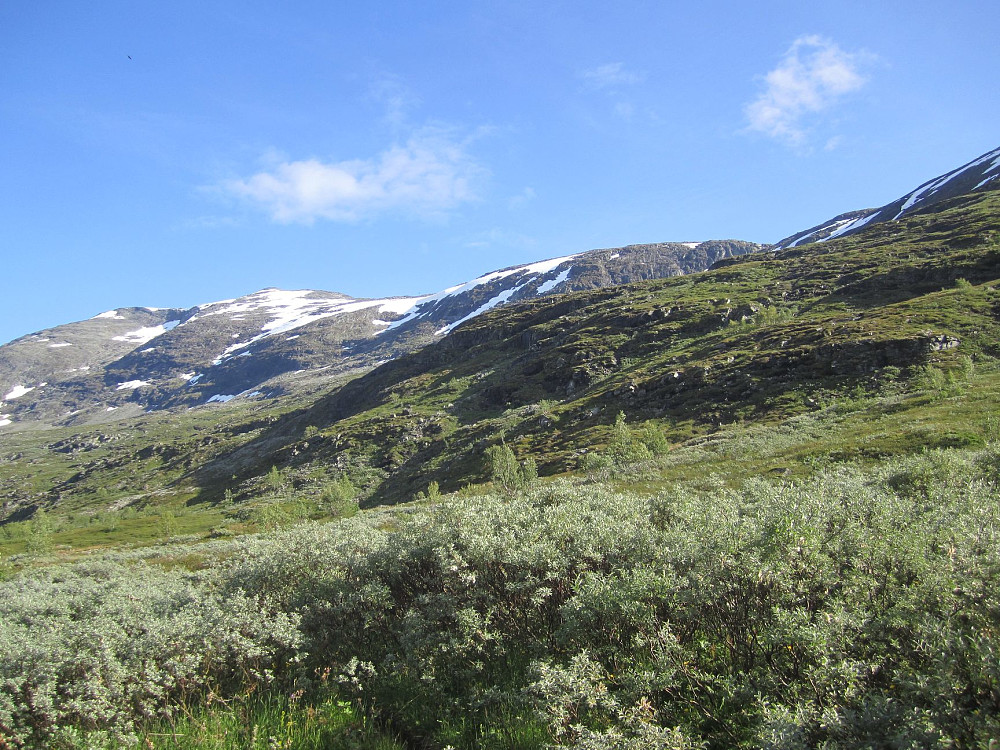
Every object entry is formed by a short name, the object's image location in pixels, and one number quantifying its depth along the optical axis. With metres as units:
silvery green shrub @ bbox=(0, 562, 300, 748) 7.95
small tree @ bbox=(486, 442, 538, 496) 60.62
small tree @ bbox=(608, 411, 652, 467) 56.28
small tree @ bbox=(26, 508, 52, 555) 74.38
